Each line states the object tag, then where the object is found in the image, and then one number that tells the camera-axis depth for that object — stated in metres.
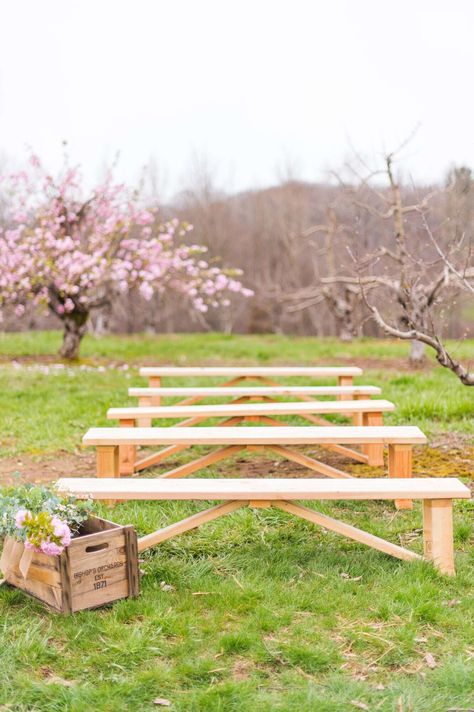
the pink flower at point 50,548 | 3.24
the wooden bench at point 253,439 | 4.85
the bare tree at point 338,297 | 15.22
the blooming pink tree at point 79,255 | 11.03
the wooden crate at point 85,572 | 3.43
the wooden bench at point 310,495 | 3.81
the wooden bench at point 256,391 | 6.39
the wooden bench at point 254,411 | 5.66
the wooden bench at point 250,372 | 7.28
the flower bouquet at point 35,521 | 3.29
